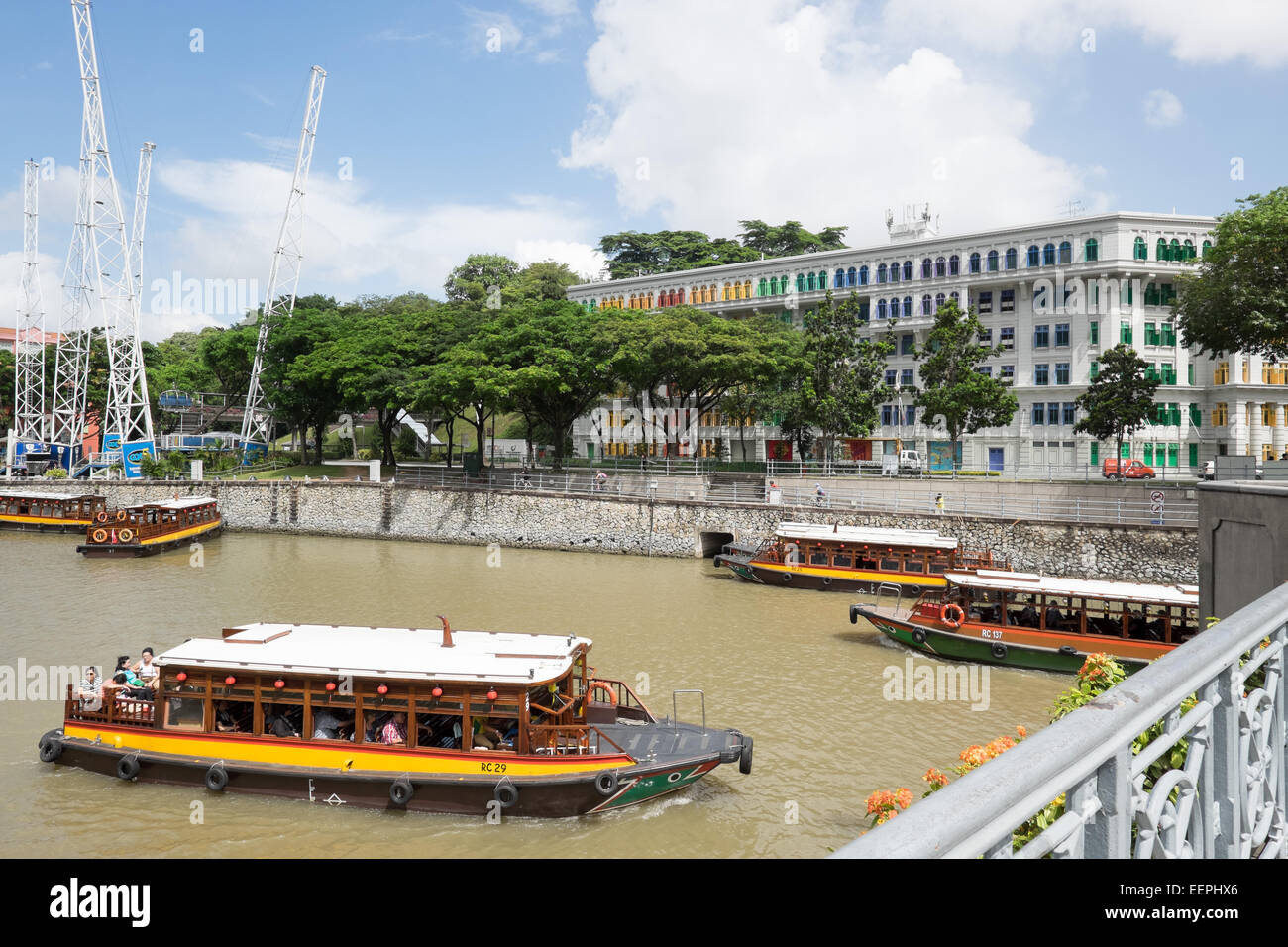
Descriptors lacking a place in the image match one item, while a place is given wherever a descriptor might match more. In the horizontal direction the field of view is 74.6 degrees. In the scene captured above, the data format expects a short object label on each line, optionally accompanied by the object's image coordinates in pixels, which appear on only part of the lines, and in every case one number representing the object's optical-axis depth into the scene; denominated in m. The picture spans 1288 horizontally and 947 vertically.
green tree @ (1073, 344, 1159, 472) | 40.16
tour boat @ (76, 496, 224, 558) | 36.97
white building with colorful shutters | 46.28
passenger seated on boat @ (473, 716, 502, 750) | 12.93
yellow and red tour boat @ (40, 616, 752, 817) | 12.48
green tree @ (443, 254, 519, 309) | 78.25
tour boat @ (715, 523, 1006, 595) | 28.75
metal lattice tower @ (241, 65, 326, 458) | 60.78
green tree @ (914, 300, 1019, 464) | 39.09
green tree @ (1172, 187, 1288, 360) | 30.86
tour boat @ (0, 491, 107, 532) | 43.50
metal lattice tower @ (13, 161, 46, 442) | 62.81
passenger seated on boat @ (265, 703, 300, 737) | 13.30
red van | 39.38
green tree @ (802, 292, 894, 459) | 42.12
